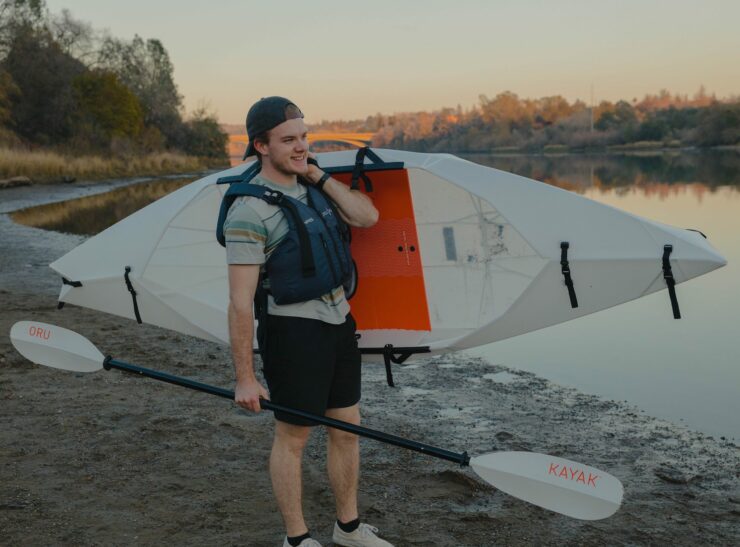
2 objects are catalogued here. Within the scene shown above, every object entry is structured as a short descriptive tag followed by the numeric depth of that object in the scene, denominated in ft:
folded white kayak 11.71
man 9.29
